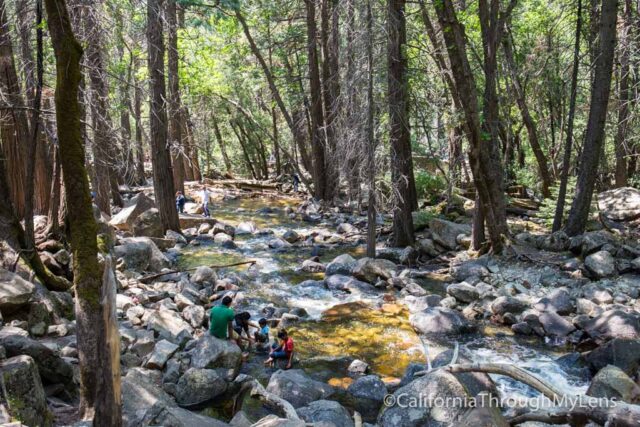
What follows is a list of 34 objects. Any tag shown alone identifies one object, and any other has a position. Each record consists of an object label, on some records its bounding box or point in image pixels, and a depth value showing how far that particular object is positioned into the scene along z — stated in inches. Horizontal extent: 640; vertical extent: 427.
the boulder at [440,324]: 350.9
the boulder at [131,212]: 572.4
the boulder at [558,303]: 368.0
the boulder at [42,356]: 203.9
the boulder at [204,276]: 447.7
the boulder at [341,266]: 486.0
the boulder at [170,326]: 307.9
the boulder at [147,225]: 573.0
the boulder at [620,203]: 594.9
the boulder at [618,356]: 266.4
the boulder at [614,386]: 217.8
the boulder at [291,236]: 644.1
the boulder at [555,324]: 338.3
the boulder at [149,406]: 187.2
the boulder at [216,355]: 276.1
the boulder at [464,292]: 407.2
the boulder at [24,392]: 166.9
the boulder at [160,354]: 270.5
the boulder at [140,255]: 457.7
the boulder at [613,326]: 313.3
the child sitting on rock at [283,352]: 303.0
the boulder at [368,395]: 250.8
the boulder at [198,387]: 249.4
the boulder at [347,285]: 448.1
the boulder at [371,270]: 466.6
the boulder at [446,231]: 557.8
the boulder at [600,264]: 413.1
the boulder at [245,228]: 693.9
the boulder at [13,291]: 250.1
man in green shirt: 309.6
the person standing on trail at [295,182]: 1098.1
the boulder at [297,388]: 253.4
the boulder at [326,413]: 228.4
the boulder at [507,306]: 374.9
